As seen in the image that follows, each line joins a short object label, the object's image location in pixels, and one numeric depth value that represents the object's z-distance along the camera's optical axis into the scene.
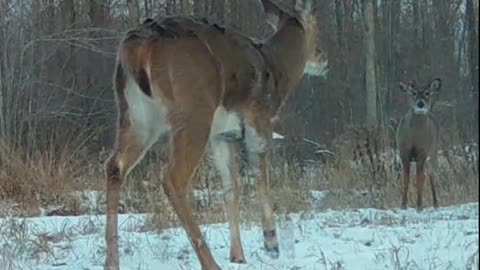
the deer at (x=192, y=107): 5.60
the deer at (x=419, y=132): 11.68
